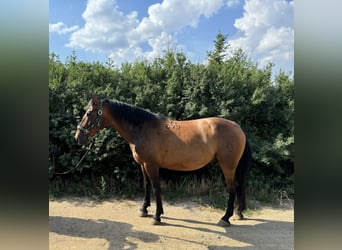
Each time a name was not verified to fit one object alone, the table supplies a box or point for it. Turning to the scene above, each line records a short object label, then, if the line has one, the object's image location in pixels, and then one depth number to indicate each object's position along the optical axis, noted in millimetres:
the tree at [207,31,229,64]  9867
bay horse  4027
